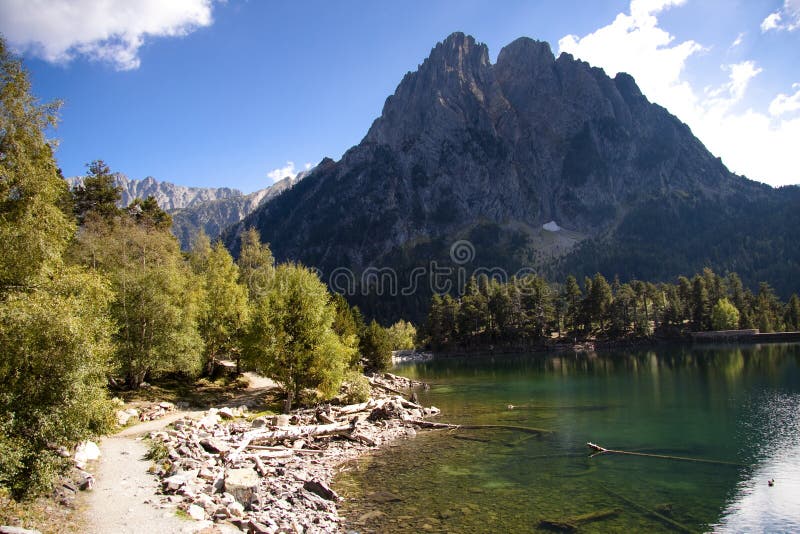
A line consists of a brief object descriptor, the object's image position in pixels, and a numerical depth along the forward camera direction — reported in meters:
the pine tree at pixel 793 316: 129.41
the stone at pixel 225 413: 38.97
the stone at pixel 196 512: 18.30
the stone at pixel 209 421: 33.82
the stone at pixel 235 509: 19.66
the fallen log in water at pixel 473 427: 39.66
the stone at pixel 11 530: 13.08
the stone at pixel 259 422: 36.84
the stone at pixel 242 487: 21.72
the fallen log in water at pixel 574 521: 20.95
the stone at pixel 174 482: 20.78
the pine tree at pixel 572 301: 148.38
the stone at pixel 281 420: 37.88
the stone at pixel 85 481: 19.72
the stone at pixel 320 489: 24.77
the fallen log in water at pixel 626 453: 29.98
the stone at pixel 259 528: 18.44
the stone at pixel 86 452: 22.74
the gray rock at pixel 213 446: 28.50
